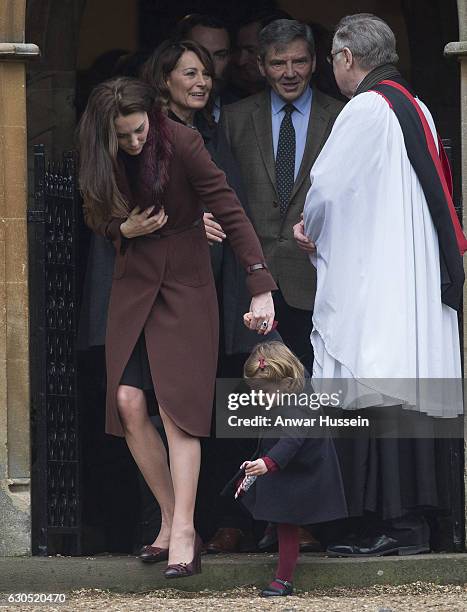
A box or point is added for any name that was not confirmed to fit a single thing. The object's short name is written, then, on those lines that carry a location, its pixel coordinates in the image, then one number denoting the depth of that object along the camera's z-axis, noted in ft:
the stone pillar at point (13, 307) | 52.01
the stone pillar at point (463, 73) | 51.93
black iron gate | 52.85
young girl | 48.44
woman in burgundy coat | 48.55
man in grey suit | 54.19
